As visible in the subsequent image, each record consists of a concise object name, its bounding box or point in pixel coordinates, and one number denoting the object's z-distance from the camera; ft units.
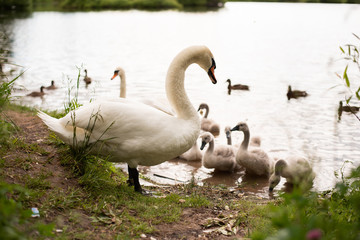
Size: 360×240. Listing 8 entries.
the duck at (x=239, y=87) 48.42
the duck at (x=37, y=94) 42.28
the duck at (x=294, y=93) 44.06
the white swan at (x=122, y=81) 30.73
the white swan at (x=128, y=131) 14.49
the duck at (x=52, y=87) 45.83
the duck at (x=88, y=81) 48.68
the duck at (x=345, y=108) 35.99
